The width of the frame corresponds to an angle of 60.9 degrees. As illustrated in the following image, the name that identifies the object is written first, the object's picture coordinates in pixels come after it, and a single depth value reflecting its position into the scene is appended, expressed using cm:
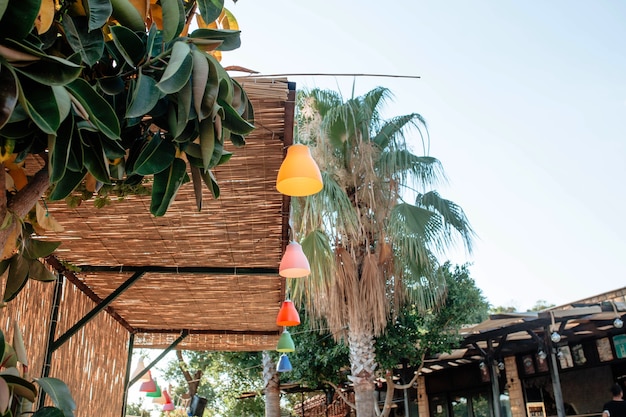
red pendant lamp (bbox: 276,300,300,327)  427
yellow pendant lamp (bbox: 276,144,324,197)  226
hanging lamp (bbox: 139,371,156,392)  834
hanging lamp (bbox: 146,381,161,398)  872
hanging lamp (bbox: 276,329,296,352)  530
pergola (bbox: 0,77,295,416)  249
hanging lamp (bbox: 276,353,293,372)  852
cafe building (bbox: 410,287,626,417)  813
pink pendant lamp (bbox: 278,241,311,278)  316
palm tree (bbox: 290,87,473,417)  705
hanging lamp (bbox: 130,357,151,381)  687
